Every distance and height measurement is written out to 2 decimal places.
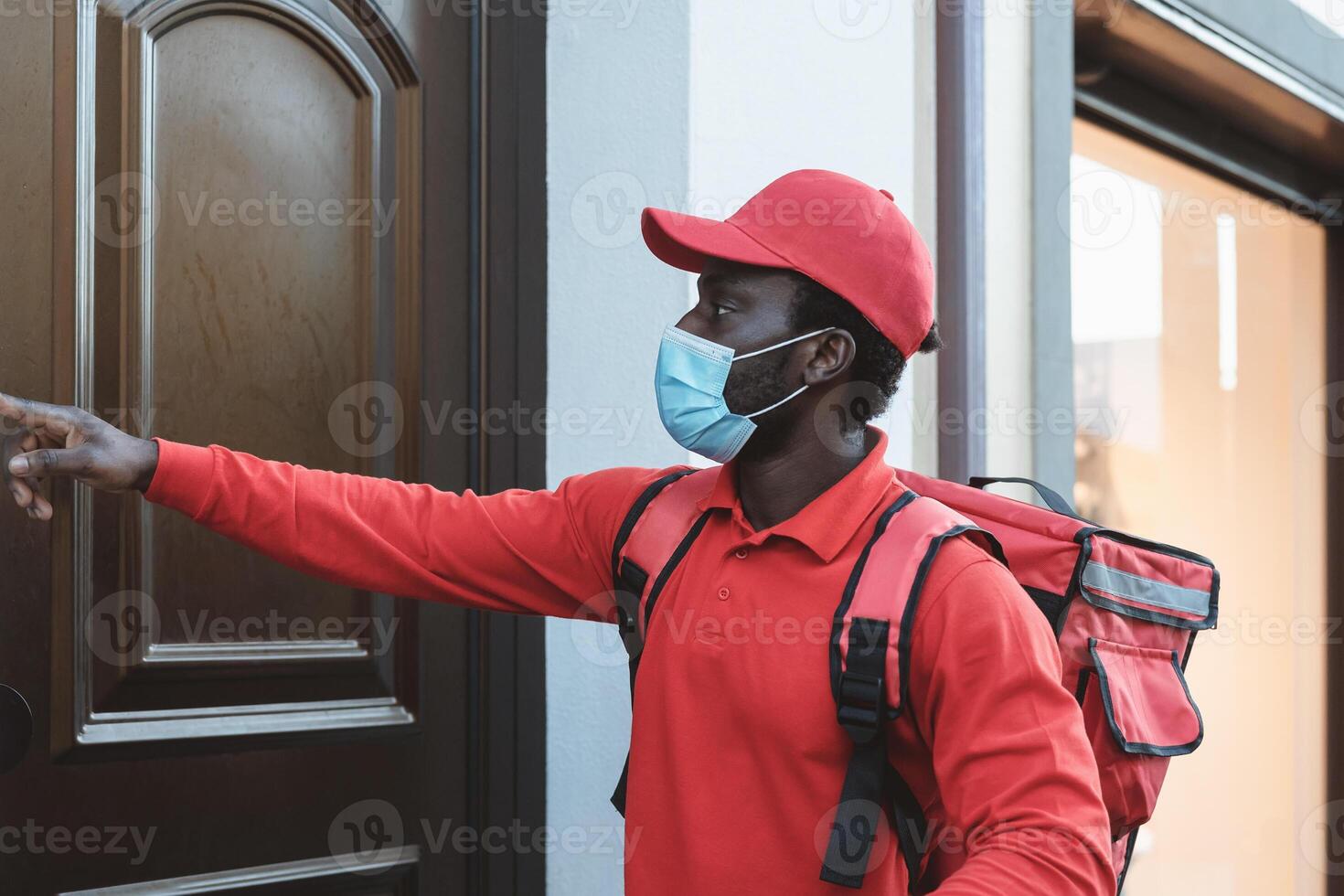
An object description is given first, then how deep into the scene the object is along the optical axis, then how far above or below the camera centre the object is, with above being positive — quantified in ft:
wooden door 9.94 +0.35
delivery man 8.99 -0.14
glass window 15.46 +0.27
